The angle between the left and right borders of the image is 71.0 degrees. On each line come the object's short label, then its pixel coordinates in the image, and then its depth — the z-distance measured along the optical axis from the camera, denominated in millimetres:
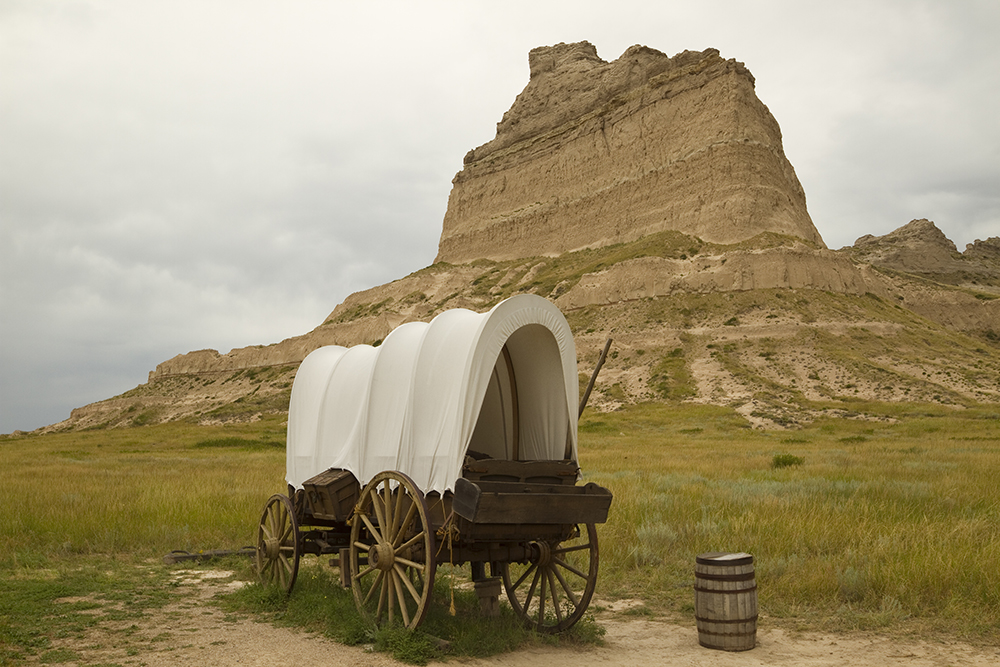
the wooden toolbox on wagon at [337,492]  6750
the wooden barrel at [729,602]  5938
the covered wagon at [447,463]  5691
